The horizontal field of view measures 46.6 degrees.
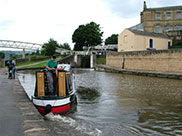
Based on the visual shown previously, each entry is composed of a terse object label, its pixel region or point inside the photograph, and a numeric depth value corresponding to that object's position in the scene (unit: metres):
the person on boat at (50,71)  9.17
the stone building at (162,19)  45.45
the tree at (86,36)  57.94
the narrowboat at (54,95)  8.62
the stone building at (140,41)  35.34
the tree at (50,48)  62.25
